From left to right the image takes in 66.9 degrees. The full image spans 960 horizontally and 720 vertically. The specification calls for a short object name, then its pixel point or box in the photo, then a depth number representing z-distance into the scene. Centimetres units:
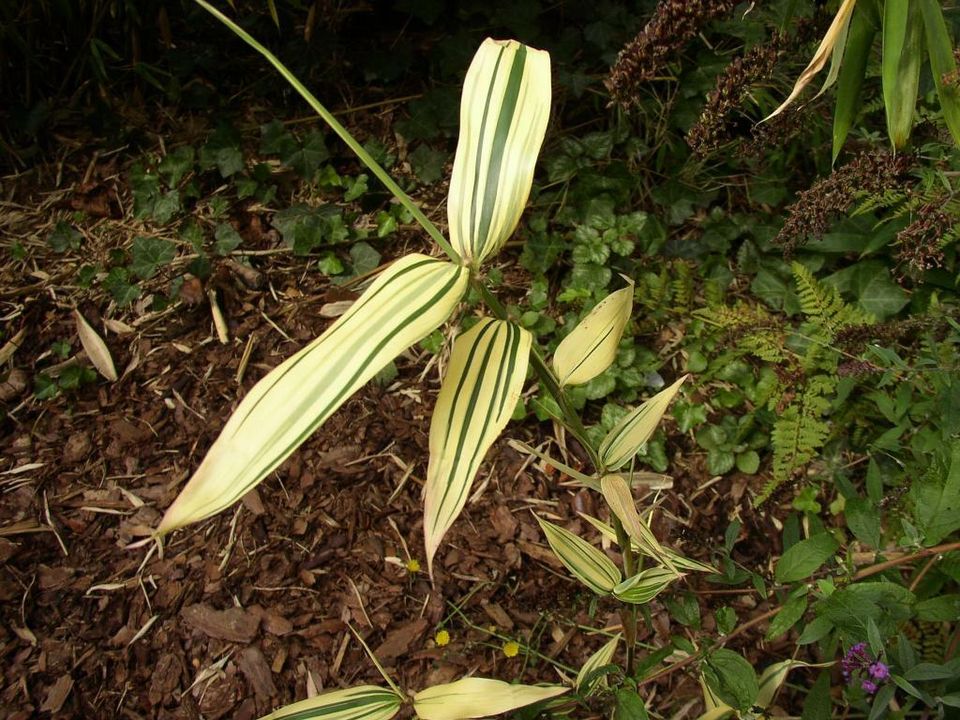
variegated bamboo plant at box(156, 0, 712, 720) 53
